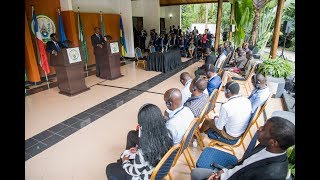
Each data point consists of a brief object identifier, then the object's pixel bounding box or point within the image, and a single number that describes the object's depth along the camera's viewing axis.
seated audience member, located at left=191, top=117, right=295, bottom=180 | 1.38
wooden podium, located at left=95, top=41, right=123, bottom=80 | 6.75
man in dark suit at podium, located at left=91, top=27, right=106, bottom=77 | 6.97
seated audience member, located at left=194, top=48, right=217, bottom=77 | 5.96
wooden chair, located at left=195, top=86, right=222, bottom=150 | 2.91
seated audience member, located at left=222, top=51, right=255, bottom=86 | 5.32
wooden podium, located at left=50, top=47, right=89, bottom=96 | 5.38
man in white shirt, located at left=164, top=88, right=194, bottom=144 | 2.07
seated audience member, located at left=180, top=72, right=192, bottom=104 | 3.41
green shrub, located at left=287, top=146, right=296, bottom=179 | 1.93
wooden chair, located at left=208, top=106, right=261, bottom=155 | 2.47
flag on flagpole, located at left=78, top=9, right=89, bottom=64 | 8.05
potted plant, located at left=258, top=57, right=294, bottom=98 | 5.07
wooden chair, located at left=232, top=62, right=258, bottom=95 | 4.80
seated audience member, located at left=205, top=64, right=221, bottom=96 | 3.69
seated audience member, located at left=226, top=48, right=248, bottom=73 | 6.11
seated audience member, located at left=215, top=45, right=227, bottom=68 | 5.66
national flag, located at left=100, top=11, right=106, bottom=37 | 9.16
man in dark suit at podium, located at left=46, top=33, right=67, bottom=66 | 5.60
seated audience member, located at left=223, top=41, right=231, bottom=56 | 6.40
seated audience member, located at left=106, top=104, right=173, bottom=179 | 1.69
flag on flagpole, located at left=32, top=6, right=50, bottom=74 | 6.35
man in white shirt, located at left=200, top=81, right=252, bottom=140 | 2.45
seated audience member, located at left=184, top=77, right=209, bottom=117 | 2.81
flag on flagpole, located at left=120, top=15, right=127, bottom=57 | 10.11
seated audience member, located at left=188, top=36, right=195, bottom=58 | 11.09
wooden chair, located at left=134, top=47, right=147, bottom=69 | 8.73
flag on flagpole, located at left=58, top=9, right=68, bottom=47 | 7.06
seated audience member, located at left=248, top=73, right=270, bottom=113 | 3.14
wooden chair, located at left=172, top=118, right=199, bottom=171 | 1.87
